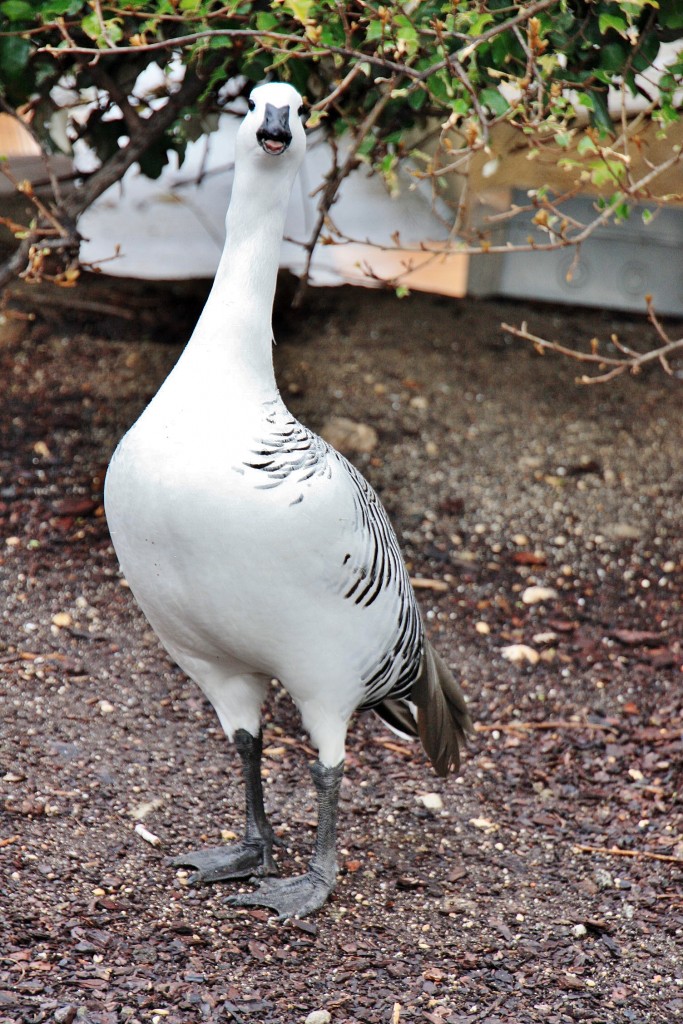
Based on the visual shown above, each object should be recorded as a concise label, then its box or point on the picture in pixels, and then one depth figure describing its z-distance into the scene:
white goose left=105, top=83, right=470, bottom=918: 5.04
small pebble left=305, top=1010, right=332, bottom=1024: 5.32
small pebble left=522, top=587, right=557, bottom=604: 9.75
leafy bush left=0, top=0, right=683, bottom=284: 6.68
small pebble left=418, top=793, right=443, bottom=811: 7.37
